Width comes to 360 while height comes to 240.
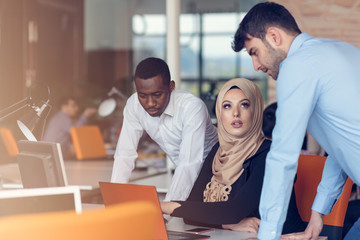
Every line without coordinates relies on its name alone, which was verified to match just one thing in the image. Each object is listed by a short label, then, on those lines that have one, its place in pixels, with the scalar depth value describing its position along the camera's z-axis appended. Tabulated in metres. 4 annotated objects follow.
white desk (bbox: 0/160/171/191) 3.74
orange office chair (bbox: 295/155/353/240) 2.35
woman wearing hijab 2.15
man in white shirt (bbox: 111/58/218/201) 2.54
